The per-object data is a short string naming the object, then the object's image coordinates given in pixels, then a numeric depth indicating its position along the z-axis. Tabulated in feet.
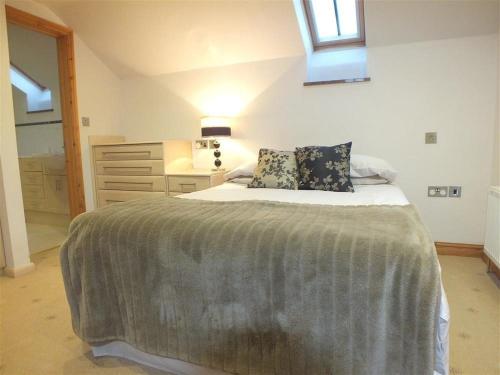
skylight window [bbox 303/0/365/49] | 9.16
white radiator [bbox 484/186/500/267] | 6.80
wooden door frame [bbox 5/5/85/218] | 10.66
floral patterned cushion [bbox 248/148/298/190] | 7.66
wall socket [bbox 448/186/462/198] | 8.65
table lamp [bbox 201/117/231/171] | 10.15
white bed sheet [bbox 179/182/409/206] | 5.78
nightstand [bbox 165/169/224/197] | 9.67
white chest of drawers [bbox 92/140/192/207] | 10.34
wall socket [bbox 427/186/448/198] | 8.78
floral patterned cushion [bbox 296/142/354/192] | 7.22
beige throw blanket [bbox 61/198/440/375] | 3.12
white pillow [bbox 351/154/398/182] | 7.68
